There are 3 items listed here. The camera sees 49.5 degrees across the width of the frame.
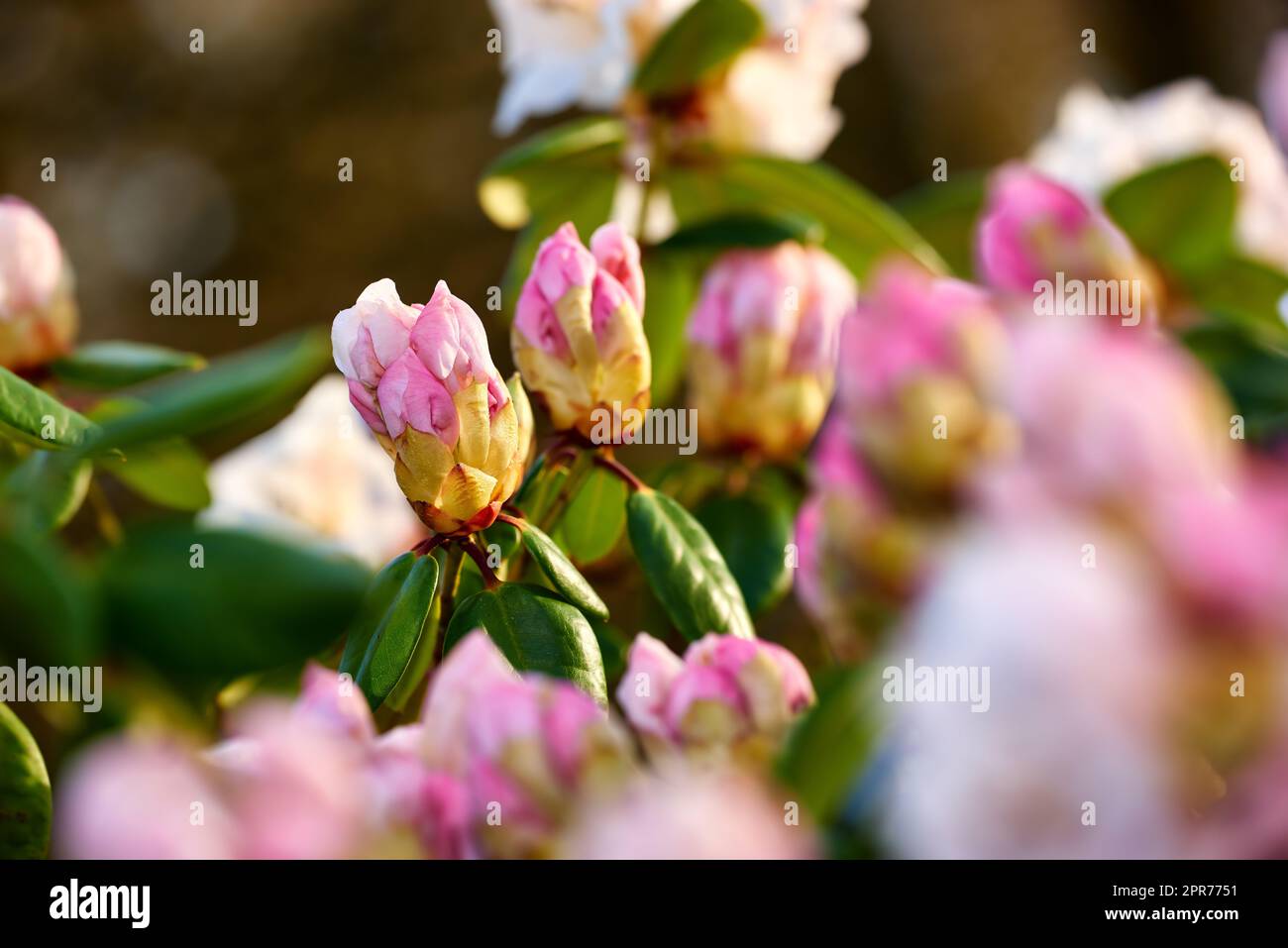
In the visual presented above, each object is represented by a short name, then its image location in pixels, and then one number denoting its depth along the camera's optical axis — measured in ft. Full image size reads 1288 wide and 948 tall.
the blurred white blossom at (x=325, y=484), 2.06
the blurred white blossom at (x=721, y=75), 1.98
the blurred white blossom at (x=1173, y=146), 2.26
